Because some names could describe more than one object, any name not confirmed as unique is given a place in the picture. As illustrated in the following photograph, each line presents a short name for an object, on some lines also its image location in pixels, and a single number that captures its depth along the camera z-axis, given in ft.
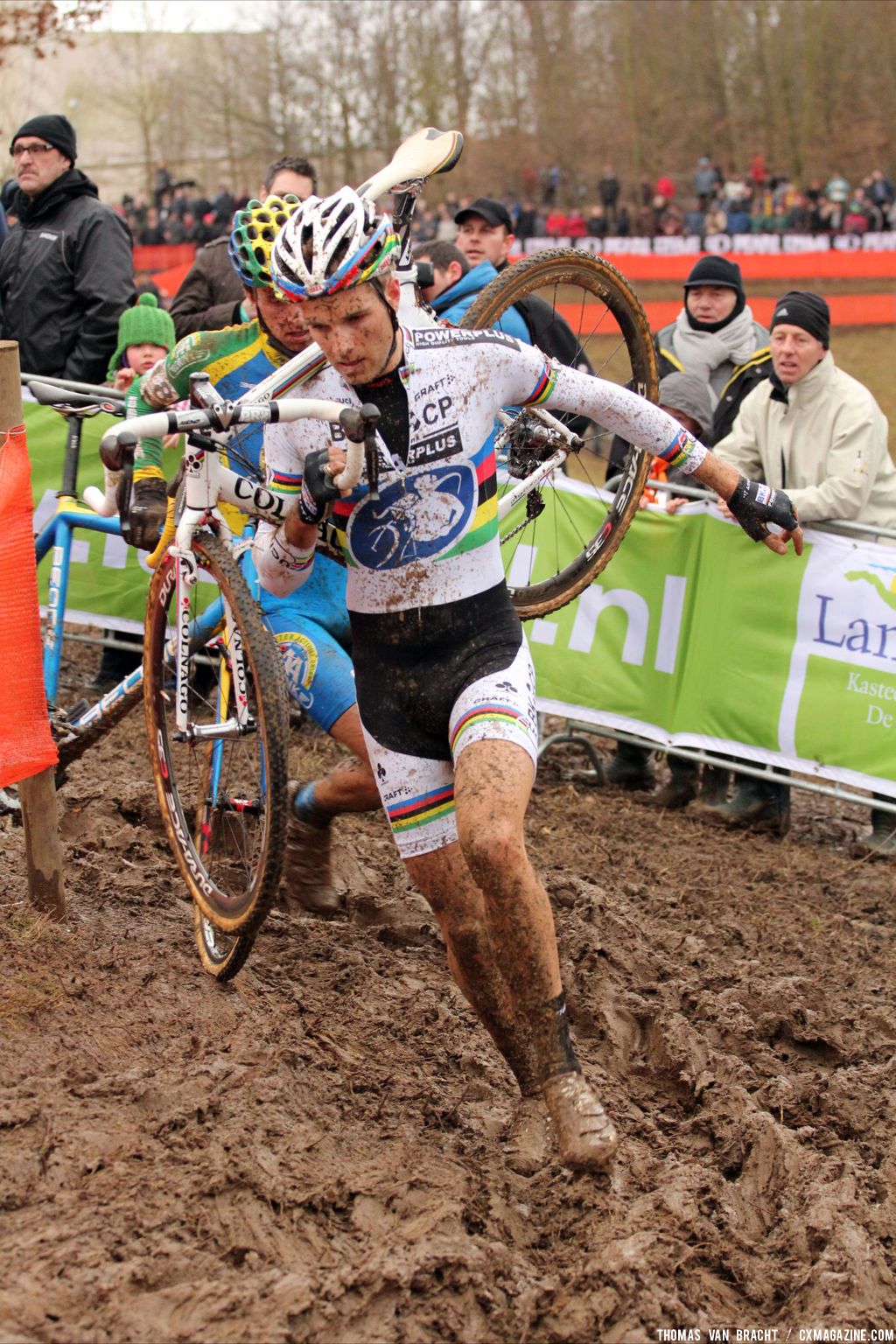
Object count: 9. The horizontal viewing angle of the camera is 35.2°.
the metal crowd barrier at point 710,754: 22.52
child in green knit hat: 24.31
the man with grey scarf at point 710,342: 26.12
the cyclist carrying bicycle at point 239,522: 15.37
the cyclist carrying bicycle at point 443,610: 12.03
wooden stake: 15.56
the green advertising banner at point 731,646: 22.34
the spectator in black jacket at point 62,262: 26.81
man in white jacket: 22.47
